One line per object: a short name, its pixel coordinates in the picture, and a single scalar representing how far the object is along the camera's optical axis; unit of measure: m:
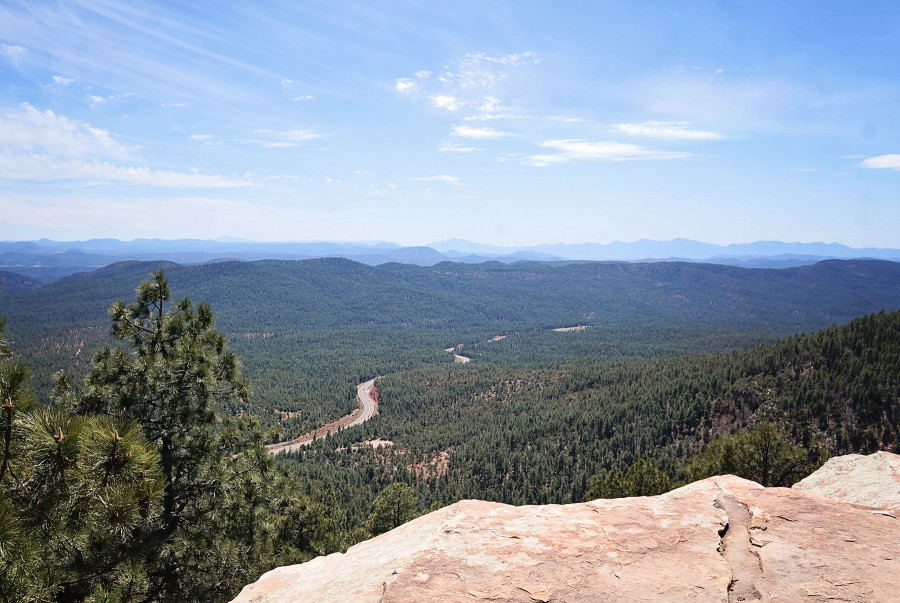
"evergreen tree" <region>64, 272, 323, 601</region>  12.66
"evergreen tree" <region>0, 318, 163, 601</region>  6.25
